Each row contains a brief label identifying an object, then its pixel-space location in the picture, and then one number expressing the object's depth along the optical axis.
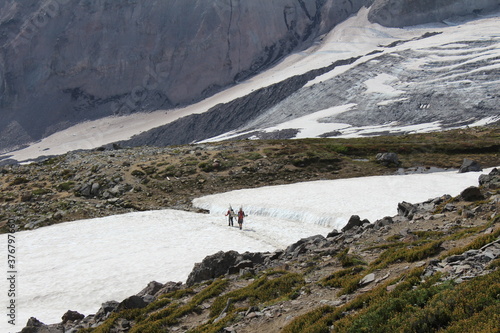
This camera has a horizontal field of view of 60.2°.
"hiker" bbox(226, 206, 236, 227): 36.88
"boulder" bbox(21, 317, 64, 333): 17.14
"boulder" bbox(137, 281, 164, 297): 21.58
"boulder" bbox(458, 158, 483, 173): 51.16
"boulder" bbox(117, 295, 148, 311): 18.69
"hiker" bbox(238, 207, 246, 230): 35.00
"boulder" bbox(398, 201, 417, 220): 23.73
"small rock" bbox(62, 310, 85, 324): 20.05
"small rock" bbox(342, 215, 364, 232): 24.88
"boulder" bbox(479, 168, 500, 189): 25.14
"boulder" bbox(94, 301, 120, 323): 18.95
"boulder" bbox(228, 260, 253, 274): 20.88
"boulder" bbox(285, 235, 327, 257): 21.64
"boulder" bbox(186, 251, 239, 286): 21.77
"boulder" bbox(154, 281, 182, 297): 21.06
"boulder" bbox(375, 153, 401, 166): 59.80
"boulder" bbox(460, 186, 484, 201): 22.64
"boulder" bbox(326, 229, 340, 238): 24.24
